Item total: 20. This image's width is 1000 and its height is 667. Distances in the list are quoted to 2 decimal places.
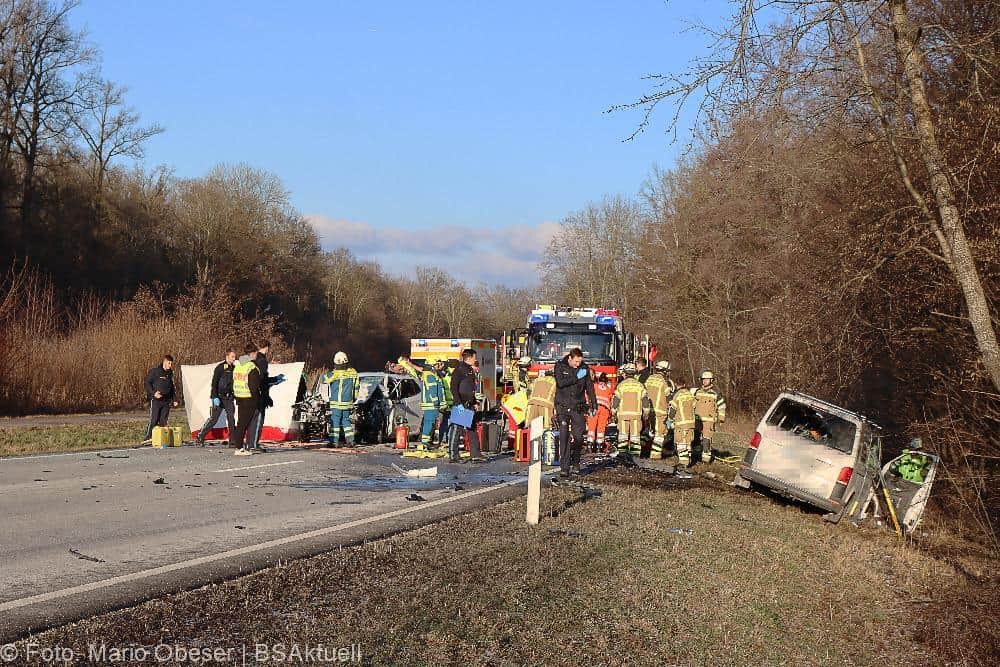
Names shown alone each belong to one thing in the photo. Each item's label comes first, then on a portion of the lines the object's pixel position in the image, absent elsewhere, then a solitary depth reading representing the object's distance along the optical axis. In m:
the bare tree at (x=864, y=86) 10.78
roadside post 10.88
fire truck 23.86
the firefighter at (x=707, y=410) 19.45
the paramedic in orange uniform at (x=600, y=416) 20.33
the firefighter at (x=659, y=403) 19.27
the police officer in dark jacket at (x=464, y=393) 17.62
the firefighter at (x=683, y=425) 18.33
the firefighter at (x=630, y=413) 18.55
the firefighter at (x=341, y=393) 19.25
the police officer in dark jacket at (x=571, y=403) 15.87
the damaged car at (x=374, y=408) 20.89
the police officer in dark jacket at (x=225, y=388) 18.62
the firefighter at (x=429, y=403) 18.81
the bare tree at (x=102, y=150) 49.47
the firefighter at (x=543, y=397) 17.55
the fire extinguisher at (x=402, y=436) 19.38
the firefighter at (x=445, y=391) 19.23
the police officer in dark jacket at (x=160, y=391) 19.95
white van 13.99
